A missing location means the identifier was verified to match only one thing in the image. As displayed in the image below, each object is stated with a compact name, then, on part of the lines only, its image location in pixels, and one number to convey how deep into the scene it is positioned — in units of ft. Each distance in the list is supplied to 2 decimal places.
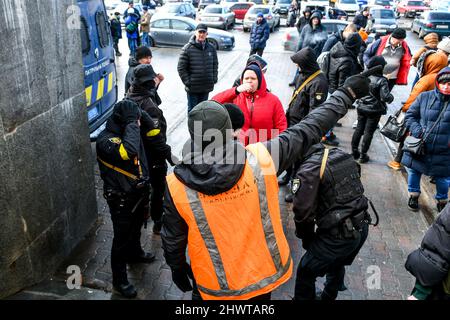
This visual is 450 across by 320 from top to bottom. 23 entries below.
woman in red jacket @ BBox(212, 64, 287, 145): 14.65
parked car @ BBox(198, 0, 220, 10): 90.79
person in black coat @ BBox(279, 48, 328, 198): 16.83
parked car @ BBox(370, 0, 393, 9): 87.67
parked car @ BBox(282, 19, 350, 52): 48.73
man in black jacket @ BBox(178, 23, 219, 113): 23.21
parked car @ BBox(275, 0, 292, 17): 91.81
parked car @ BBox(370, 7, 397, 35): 65.59
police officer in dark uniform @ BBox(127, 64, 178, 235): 13.10
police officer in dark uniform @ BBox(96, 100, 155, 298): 10.82
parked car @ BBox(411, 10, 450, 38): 63.26
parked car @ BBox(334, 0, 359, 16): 82.89
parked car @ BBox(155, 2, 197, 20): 66.13
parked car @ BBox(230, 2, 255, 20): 79.93
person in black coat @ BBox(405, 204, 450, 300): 7.61
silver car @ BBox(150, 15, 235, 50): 53.05
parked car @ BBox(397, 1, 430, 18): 87.92
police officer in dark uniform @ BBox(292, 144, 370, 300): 9.30
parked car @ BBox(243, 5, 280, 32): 69.00
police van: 20.38
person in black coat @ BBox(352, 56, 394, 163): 19.54
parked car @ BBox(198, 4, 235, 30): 67.15
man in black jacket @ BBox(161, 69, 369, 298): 7.13
